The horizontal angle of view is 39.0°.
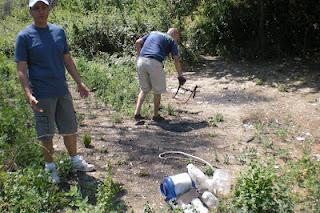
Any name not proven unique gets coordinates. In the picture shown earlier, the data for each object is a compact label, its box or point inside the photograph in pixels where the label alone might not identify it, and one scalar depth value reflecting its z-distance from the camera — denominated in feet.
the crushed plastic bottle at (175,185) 13.88
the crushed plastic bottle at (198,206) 13.16
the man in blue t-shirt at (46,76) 13.33
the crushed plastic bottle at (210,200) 13.66
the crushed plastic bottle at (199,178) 14.69
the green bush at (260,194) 12.81
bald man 21.57
